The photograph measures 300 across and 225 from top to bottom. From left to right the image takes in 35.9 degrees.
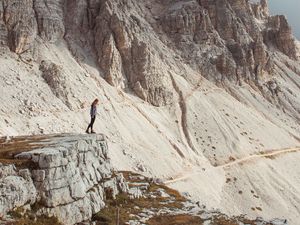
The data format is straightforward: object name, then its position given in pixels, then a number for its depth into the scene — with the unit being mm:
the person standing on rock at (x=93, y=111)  30206
